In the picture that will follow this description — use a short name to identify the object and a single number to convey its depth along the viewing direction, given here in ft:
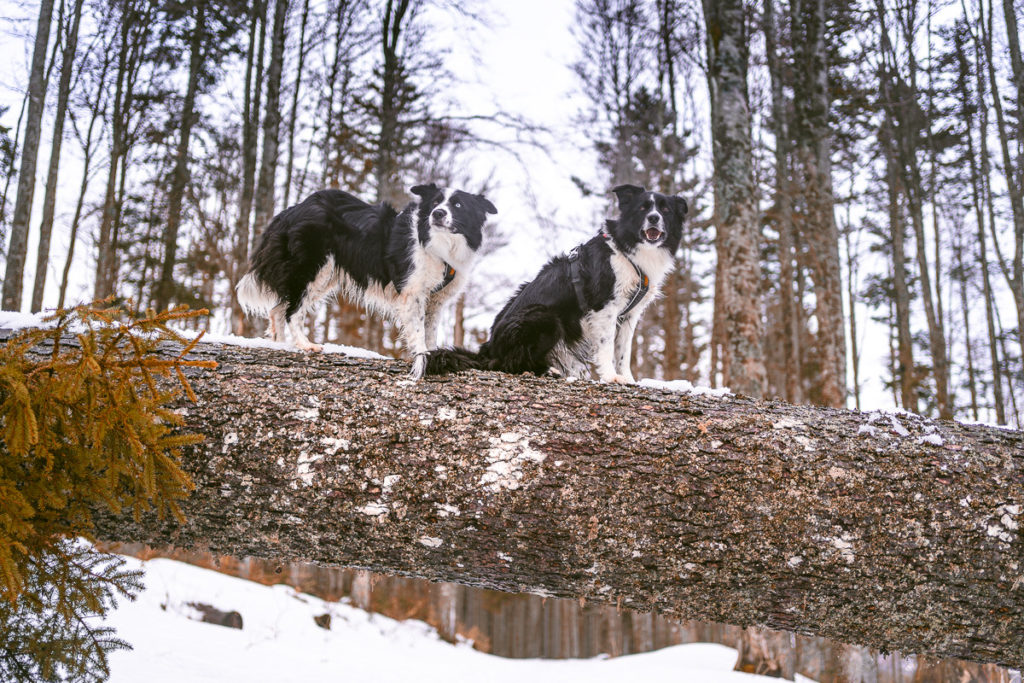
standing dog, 15.20
